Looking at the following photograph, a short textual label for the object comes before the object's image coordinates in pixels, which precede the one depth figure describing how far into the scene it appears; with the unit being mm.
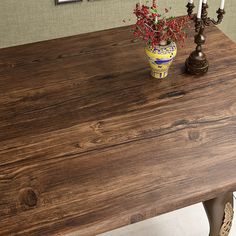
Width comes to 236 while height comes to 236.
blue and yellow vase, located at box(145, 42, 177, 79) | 1710
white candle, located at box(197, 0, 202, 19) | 1663
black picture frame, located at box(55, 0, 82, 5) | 2635
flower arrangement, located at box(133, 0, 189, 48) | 1665
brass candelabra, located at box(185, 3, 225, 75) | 1738
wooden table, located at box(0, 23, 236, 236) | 1300
